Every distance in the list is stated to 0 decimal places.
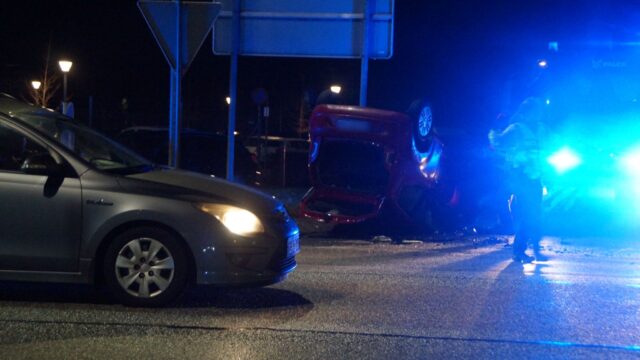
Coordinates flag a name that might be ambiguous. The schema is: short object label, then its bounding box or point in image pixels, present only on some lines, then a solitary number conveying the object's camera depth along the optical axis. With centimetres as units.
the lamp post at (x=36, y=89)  3703
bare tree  3659
